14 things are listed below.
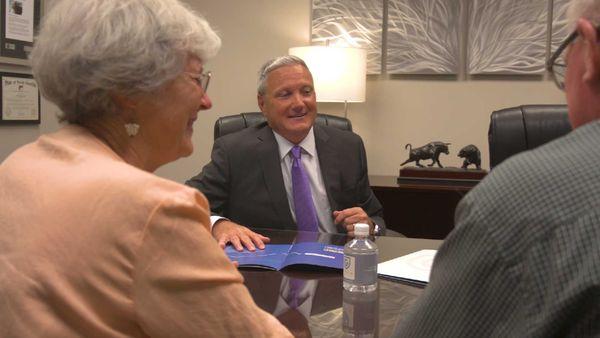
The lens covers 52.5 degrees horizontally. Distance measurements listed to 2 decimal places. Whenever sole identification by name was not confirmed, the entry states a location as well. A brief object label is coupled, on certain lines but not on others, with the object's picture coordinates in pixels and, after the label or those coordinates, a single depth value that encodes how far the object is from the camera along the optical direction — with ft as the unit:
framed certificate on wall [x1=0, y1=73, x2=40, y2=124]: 9.31
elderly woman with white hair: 2.76
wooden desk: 10.95
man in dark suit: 7.91
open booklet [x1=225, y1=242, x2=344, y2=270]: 5.36
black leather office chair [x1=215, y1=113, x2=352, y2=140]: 9.34
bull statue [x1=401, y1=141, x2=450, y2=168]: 11.30
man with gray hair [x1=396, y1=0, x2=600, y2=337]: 1.95
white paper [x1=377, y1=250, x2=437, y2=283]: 5.07
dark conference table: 4.00
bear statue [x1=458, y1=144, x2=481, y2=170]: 11.23
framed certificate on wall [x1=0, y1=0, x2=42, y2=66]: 9.16
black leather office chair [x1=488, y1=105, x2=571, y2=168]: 7.87
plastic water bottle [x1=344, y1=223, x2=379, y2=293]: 4.71
